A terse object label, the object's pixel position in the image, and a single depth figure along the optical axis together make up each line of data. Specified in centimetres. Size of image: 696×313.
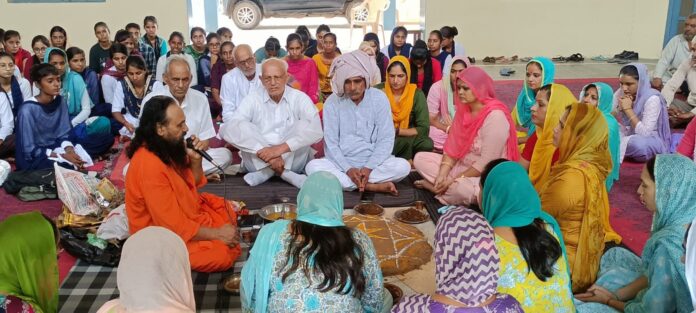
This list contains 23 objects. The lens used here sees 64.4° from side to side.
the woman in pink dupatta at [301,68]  593
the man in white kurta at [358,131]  409
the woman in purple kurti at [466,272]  162
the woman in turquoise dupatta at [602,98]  389
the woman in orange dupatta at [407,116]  476
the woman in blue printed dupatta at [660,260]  198
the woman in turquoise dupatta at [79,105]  505
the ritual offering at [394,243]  295
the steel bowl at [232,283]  264
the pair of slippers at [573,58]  1148
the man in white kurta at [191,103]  405
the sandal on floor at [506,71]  969
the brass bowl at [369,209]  354
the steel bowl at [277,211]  337
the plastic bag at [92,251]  297
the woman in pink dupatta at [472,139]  367
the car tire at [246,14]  1195
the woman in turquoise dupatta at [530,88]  471
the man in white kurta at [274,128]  420
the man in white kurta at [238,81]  534
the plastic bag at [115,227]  305
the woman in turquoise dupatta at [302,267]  178
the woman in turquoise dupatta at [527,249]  186
